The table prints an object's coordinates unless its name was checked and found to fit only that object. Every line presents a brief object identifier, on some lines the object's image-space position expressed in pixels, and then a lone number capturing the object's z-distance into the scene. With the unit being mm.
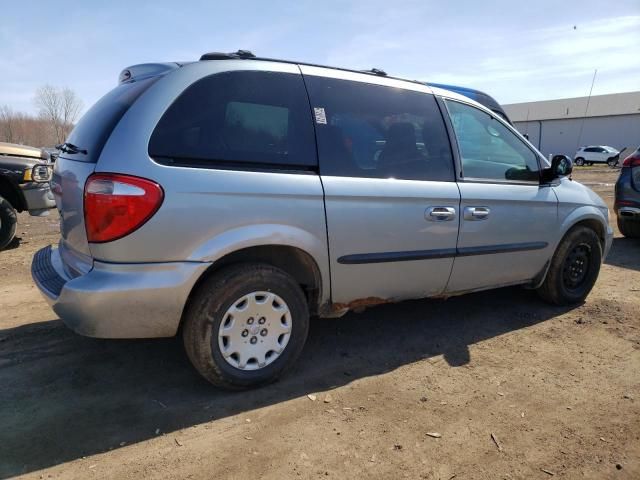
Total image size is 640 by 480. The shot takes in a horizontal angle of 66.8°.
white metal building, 43594
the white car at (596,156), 36750
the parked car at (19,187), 6145
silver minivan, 2545
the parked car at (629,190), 6844
